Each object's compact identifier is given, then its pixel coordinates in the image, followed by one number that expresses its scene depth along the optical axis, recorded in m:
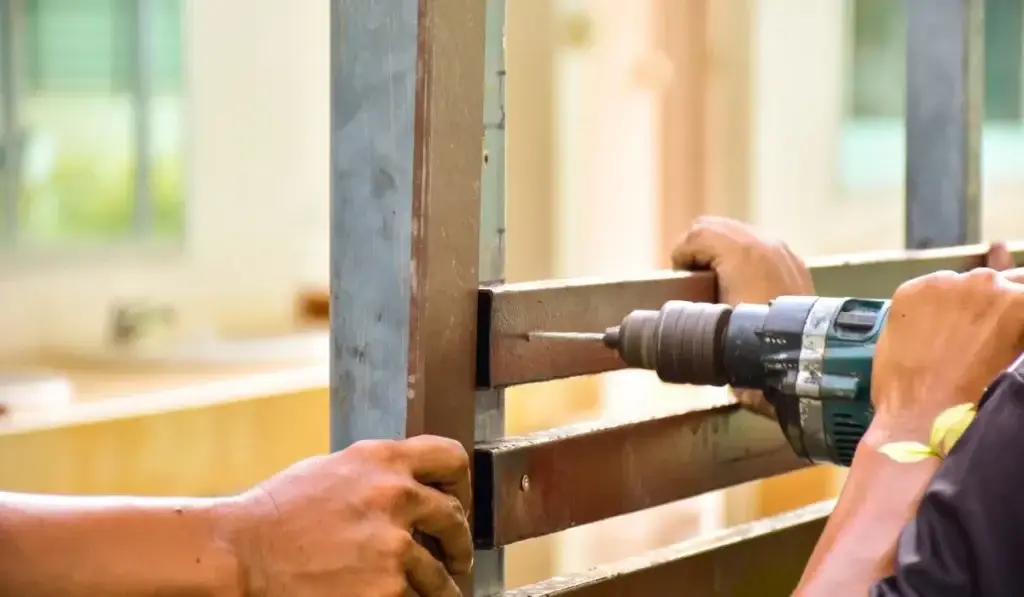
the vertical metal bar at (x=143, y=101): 3.73
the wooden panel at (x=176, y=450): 2.58
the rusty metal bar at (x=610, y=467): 1.79
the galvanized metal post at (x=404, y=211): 1.73
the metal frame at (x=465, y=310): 1.73
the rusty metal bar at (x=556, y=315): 1.78
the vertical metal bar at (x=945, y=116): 2.13
